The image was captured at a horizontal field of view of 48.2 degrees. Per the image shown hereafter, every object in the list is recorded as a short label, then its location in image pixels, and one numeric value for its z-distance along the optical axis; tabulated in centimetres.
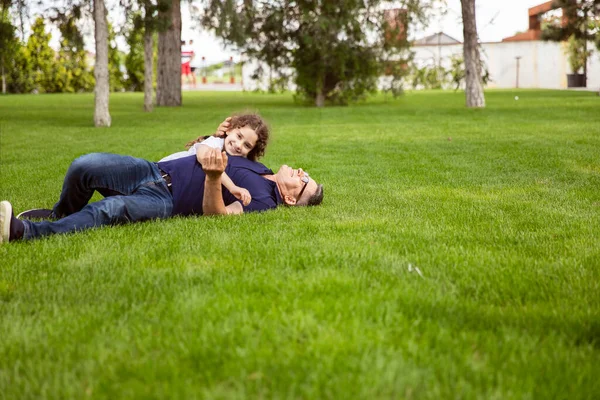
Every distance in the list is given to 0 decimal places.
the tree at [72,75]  4331
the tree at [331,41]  2316
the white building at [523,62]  4741
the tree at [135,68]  4702
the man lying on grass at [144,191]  402
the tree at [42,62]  4128
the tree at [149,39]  1611
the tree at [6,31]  1622
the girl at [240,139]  472
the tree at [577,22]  2388
